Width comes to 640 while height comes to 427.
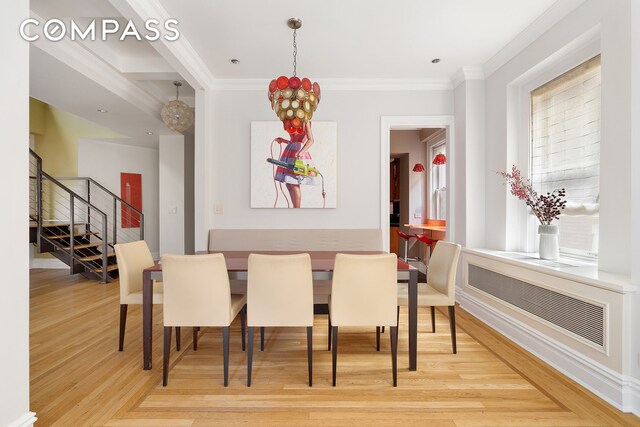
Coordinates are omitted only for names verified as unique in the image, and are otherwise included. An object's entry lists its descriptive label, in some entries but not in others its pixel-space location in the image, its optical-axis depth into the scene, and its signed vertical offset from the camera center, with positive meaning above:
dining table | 2.23 -0.55
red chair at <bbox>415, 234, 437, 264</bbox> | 4.74 -0.40
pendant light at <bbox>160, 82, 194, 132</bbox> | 3.78 +1.16
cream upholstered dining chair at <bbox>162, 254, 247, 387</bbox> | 2.07 -0.54
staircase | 4.96 -0.23
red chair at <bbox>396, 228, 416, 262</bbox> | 5.70 -0.41
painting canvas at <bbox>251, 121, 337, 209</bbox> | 3.93 +0.52
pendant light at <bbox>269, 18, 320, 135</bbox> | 2.28 +0.81
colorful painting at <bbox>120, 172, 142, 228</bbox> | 6.73 +0.34
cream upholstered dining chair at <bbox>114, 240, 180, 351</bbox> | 2.50 -0.53
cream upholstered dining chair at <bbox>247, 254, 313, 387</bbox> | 2.06 -0.53
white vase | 2.63 -0.24
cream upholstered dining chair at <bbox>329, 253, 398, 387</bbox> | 2.08 -0.53
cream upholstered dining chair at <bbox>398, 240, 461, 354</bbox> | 2.54 -0.61
